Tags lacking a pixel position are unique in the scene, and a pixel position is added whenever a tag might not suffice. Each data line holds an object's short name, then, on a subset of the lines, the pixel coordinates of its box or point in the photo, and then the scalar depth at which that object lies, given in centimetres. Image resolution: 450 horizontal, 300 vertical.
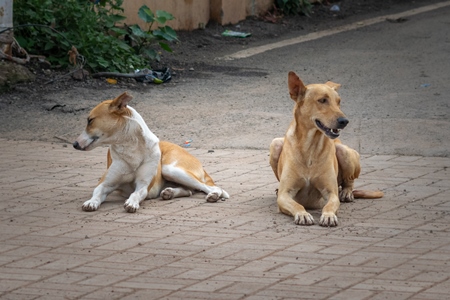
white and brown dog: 756
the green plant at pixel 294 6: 1903
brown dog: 720
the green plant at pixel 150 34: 1392
